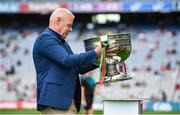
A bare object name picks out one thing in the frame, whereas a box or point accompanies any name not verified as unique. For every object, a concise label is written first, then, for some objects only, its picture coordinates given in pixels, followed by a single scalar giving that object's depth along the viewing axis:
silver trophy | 6.44
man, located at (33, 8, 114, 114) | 6.51
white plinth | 6.75
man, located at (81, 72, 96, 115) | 20.75
